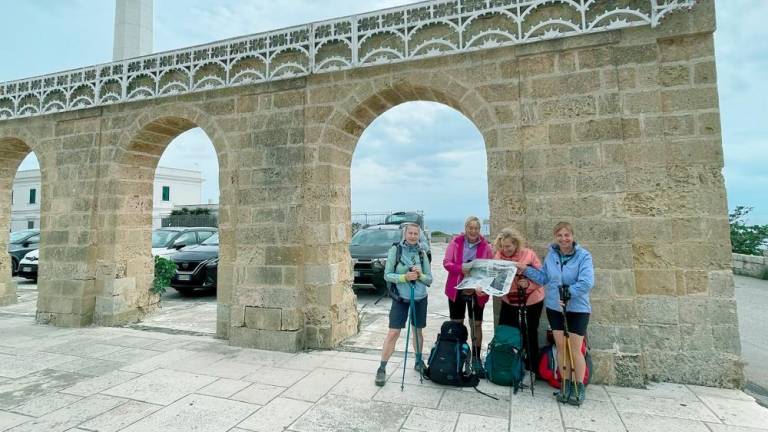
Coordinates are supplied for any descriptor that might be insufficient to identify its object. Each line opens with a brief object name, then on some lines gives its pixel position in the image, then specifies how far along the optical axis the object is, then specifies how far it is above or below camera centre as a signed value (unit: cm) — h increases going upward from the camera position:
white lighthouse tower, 1216 +673
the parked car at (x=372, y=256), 805 -38
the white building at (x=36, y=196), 3478 +446
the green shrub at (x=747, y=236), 1408 -31
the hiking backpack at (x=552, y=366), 351 -121
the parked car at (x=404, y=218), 1638 +85
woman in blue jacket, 328 -54
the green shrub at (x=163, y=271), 729 -54
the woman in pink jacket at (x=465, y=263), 381 -28
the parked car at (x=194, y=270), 833 -58
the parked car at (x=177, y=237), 973 +15
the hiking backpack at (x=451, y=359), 359 -114
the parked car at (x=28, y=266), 1040 -51
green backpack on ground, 354 -113
